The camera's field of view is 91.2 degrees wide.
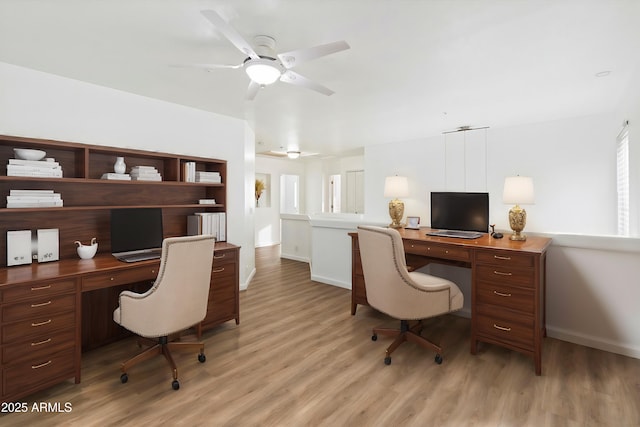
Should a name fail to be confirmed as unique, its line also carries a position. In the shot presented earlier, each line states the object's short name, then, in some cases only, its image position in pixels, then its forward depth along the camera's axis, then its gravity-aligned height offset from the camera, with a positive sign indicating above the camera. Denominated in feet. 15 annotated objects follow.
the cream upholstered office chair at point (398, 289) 8.22 -2.15
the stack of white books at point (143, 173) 9.68 +1.11
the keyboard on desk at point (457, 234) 10.33 -0.84
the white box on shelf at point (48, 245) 8.10 -0.95
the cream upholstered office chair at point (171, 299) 7.09 -2.09
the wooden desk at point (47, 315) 6.35 -2.29
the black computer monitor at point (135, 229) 9.05 -0.62
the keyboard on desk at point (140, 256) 8.50 -1.35
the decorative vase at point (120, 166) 9.32 +1.28
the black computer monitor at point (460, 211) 10.73 -0.05
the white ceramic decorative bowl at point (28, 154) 7.70 +1.36
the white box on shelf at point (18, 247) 7.66 -0.96
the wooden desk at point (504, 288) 7.80 -2.06
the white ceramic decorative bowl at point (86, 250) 8.60 -1.14
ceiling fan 5.75 +3.05
